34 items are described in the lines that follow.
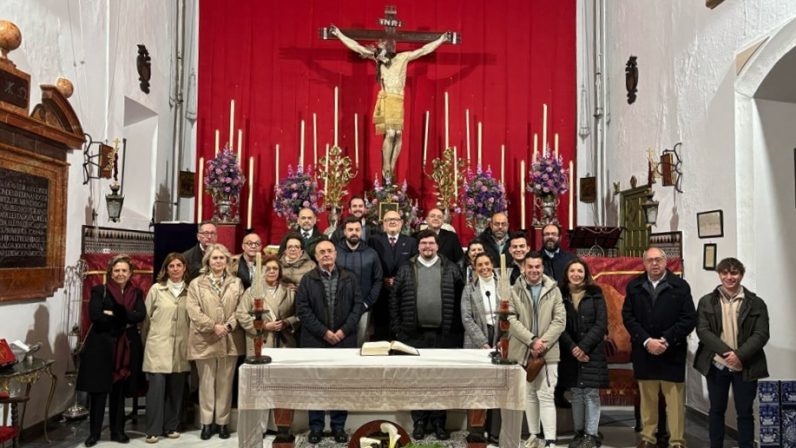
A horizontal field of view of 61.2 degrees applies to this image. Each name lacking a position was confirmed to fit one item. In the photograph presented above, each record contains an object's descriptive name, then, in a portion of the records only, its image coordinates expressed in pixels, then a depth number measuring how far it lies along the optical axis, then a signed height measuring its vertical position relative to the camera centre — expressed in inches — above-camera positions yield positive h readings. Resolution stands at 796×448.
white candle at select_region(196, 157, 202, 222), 301.2 +35.7
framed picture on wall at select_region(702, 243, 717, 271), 227.6 +2.6
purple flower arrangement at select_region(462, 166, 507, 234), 276.1 +26.2
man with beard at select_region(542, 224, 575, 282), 213.5 +3.1
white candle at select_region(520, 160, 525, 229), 306.8 +30.7
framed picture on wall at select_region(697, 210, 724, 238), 224.5 +13.9
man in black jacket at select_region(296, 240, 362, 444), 186.2 -11.0
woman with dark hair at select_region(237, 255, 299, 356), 196.4 -14.5
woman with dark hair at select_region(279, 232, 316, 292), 204.2 +0.1
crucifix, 306.7 +94.8
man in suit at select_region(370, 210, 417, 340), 214.8 +2.9
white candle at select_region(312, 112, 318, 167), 327.8 +60.6
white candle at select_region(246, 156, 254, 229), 304.2 +35.7
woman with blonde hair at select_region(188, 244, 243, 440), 199.8 -22.6
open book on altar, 152.6 -19.7
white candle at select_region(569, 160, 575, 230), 343.0 +30.9
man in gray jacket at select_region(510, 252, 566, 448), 185.5 -17.9
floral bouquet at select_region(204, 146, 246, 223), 289.7 +34.7
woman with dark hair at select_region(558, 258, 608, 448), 187.5 -24.1
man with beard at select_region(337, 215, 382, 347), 202.7 -0.4
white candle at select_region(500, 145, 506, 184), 333.1 +50.2
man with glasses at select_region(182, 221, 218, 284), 223.8 +6.6
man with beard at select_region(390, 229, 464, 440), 194.2 -11.1
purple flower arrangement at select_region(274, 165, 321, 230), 283.0 +28.2
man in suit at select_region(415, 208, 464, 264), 225.5 +7.8
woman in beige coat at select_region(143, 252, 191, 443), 200.8 -25.9
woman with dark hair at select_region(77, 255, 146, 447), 192.5 -24.7
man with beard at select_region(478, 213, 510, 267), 221.4 +8.5
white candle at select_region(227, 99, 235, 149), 307.3 +66.5
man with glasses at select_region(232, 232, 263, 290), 210.2 +0.7
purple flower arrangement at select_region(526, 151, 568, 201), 287.0 +37.0
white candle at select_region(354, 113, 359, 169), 341.7 +62.5
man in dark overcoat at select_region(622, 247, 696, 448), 183.8 -19.7
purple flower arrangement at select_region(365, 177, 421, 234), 280.0 +25.5
